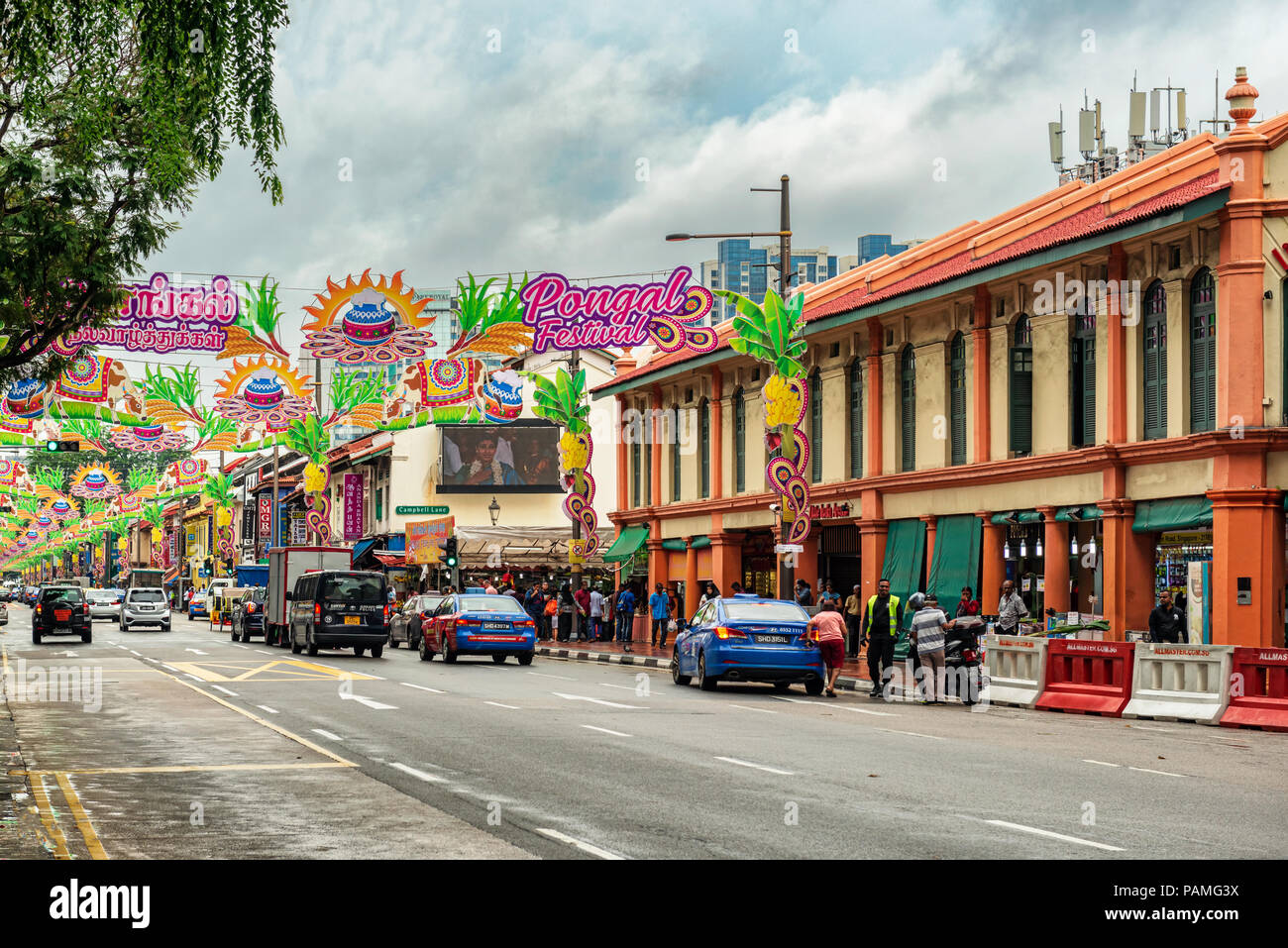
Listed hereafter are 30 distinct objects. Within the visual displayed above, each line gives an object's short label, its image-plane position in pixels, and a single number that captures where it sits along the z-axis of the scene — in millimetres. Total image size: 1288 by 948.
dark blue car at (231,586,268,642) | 49922
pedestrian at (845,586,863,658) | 36378
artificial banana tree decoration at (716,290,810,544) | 33562
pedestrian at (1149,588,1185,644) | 26250
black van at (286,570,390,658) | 37781
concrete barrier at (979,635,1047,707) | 25000
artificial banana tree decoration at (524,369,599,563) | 47750
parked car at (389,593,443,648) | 43062
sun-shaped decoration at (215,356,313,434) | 45281
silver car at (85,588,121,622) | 74562
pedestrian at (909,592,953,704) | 25109
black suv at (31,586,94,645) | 49656
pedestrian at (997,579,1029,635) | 28219
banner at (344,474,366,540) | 81875
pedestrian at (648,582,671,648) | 43312
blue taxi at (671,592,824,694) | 26594
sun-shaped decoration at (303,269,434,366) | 37219
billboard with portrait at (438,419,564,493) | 74938
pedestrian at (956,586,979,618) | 27859
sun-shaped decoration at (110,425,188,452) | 48906
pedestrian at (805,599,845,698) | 26703
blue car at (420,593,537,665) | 35875
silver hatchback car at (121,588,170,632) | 63156
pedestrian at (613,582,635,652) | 46469
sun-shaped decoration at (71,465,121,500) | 92688
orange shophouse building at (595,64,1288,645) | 26438
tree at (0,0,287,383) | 12148
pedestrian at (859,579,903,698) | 26500
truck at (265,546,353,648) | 45094
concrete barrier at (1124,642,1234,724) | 21875
